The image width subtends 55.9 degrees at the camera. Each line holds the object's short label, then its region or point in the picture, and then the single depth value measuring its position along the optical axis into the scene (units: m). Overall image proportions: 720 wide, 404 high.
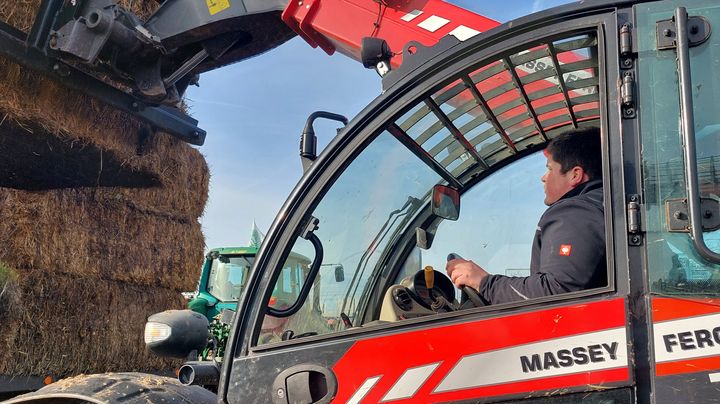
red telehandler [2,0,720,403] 1.72
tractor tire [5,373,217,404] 2.57
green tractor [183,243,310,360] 10.93
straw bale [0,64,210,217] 4.63
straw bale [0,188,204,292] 5.23
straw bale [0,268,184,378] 5.08
